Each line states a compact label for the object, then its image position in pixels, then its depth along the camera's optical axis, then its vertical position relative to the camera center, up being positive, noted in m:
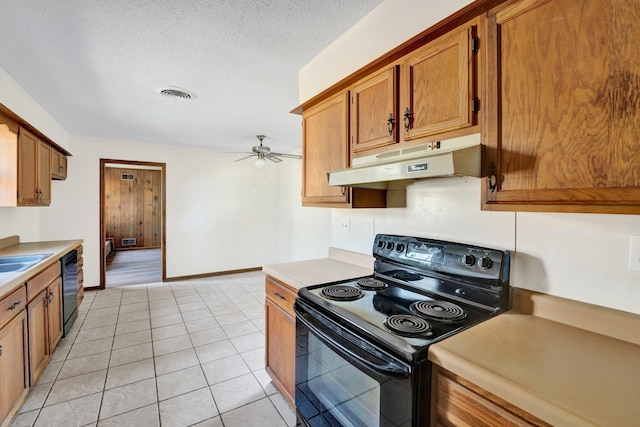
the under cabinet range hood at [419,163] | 1.02 +0.19
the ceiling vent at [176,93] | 2.52 +1.05
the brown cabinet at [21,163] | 2.44 +0.42
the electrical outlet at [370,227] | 1.99 -0.11
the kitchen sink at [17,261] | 2.25 -0.42
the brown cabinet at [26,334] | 1.64 -0.84
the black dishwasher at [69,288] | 2.69 -0.77
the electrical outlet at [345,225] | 2.20 -0.11
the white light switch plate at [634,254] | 0.96 -0.14
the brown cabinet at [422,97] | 1.13 +0.53
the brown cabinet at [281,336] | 1.75 -0.81
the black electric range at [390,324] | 0.94 -0.43
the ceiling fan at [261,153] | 3.97 +0.79
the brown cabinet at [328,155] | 1.78 +0.37
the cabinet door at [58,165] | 3.42 +0.56
